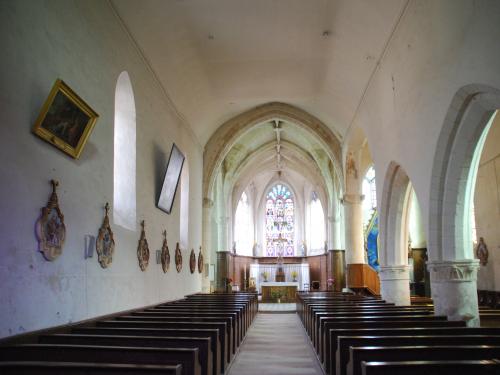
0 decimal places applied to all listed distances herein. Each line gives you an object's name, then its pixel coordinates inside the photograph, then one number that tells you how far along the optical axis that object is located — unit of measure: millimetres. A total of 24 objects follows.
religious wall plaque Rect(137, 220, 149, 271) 10212
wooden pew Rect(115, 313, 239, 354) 7199
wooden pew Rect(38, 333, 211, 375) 4926
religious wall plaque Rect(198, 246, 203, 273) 17281
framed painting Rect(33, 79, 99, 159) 6000
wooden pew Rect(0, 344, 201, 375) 4230
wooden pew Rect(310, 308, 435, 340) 7962
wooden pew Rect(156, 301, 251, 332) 9492
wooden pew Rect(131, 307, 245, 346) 8048
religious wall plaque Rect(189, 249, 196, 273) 15719
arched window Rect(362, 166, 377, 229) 23141
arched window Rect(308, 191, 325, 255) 30766
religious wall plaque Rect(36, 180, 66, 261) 5962
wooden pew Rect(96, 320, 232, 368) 6504
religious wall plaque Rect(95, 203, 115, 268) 7953
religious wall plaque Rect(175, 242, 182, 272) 13731
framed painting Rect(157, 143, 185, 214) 11727
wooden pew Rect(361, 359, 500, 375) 3650
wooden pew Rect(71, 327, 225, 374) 5707
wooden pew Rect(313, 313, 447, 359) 6988
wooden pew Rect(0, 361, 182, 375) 3488
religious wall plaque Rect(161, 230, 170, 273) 12156
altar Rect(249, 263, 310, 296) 30422
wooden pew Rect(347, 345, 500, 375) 4348
